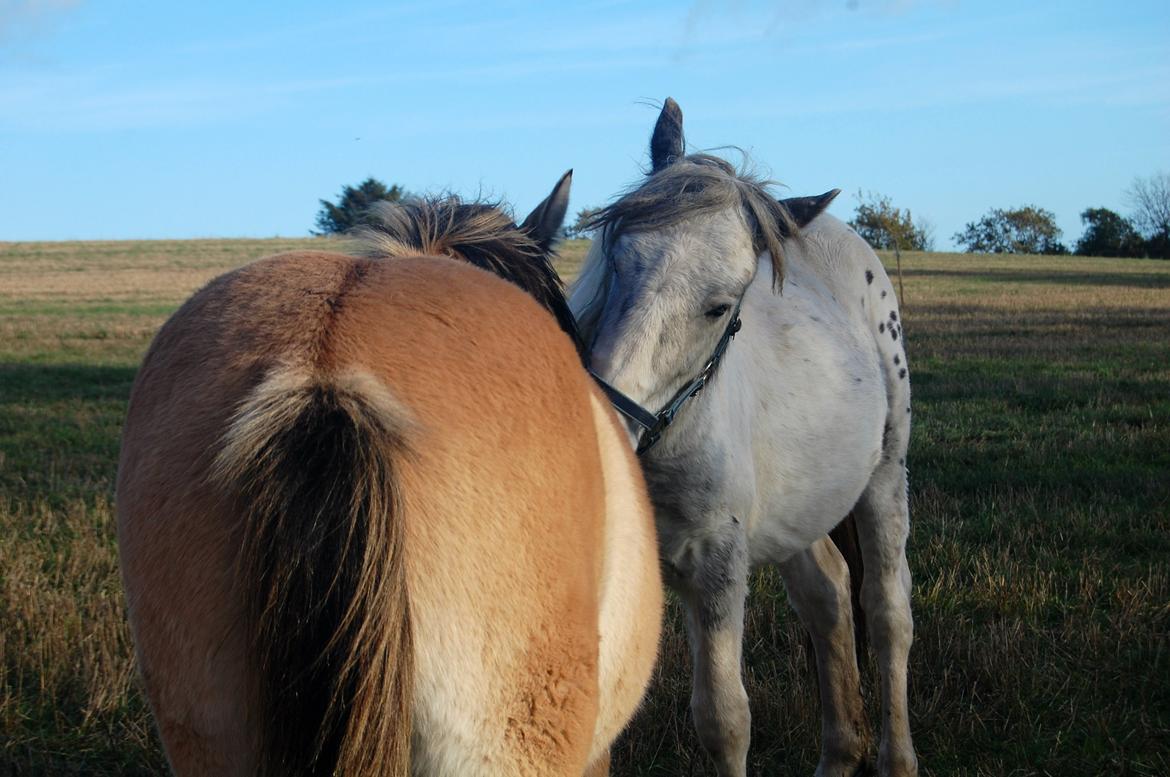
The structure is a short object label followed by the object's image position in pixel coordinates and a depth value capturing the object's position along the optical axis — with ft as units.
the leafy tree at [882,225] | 156.66
